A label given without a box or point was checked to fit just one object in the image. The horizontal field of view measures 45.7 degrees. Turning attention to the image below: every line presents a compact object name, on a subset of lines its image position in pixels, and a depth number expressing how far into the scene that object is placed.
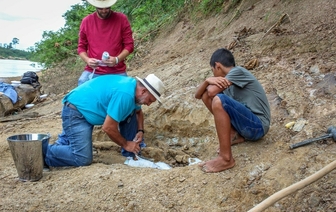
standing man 4.50
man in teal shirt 3.73
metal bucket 3.57
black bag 8.72
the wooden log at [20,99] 7.29
